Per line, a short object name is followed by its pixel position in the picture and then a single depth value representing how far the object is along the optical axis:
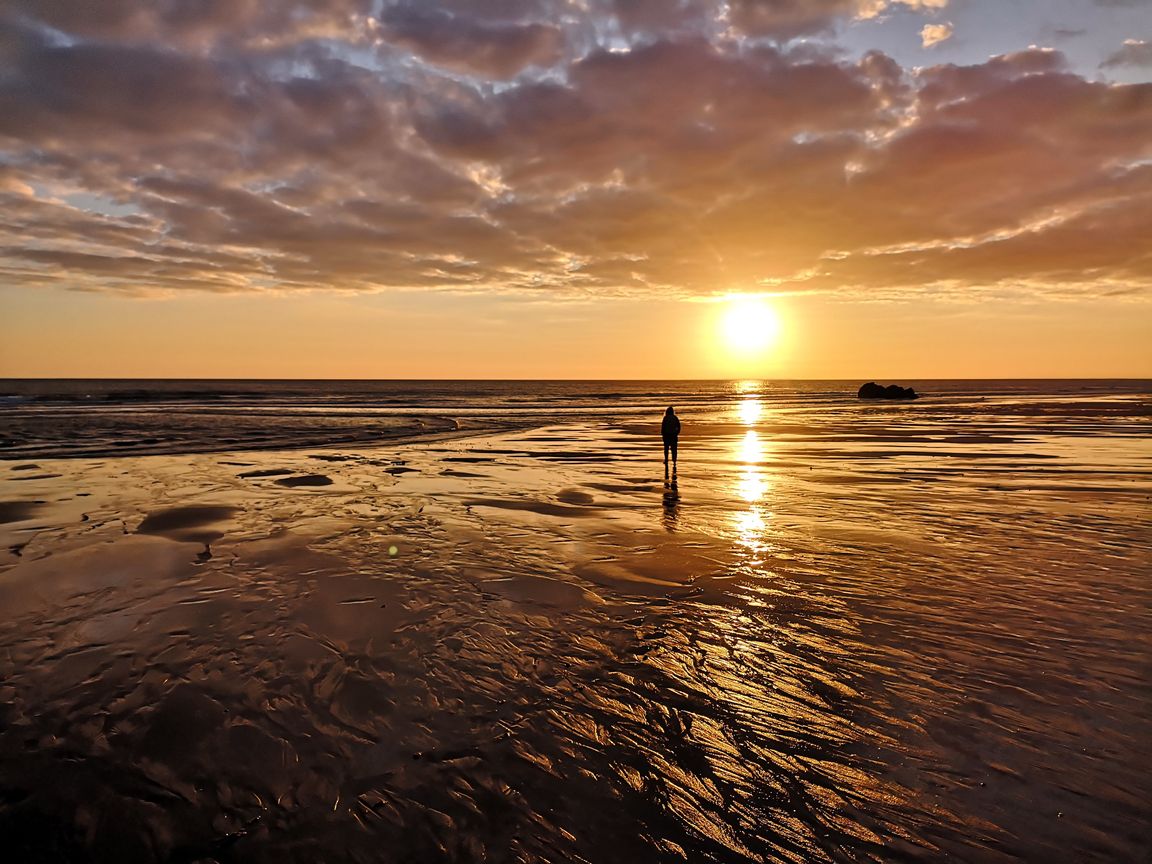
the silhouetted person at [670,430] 21.09
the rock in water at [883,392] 90.19
